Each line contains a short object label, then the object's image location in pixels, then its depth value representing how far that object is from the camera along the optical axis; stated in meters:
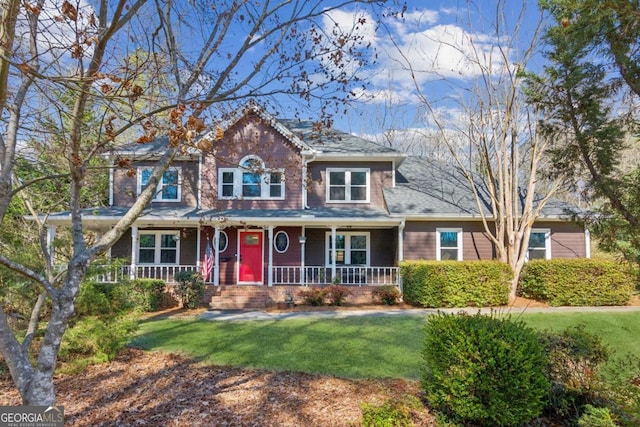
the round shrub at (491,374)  3.85
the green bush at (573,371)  4.27
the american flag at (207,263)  14.35
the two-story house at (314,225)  14.83
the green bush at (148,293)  12.18
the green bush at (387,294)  13.30
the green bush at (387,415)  3.89
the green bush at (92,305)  7.93
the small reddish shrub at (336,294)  13.08
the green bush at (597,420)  2.96
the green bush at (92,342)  6.50
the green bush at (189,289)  12.78
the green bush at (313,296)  13.11
